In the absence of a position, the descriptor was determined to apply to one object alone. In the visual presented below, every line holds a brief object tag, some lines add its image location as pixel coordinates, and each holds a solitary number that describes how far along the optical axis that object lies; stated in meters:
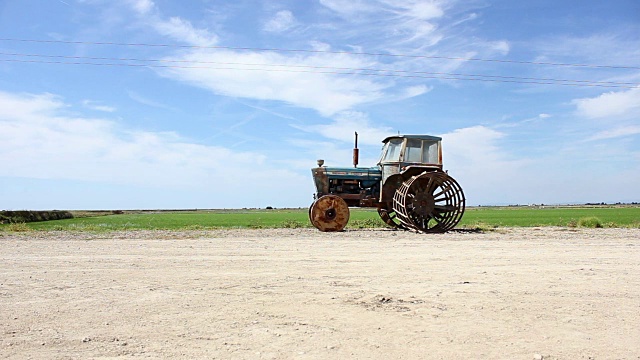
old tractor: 17.61
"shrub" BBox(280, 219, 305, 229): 20.07
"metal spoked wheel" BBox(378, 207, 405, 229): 19.05
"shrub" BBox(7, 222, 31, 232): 18.10
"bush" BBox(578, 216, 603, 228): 21.14
